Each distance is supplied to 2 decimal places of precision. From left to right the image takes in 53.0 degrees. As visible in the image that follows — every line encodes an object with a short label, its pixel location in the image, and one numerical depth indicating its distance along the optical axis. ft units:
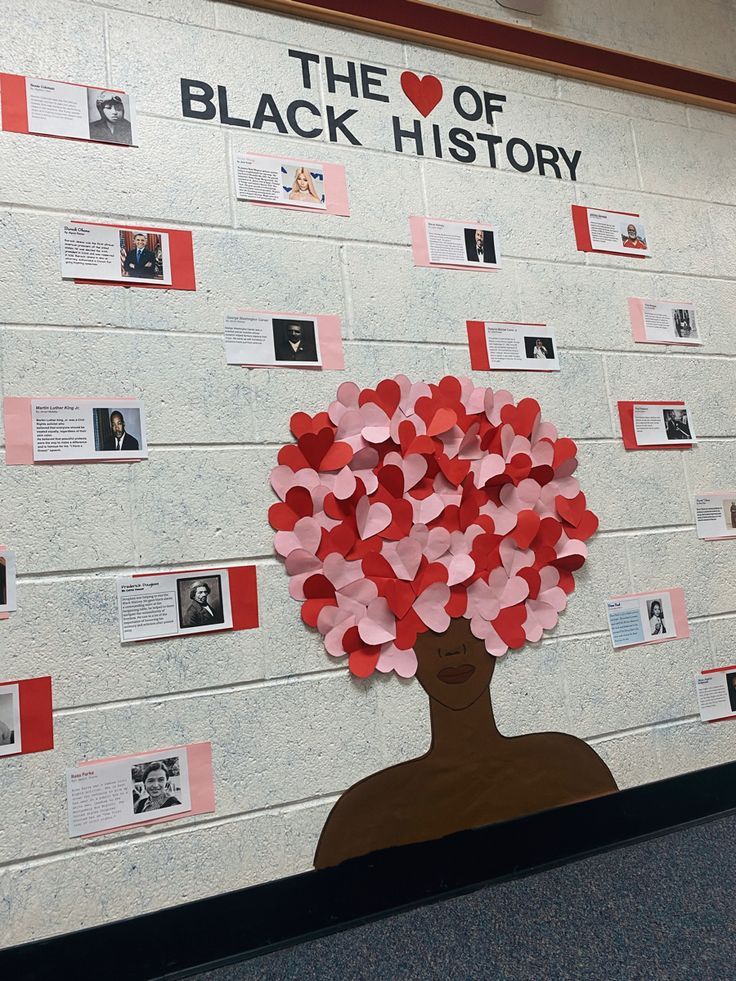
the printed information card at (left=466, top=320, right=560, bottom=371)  5.68
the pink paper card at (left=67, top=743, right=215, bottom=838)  4.25
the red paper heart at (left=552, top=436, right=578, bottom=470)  5.73
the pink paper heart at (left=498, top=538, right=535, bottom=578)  5.43
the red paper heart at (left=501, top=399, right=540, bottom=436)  5.63
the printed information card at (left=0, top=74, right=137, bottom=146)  4.61
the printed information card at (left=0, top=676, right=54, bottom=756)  4.15
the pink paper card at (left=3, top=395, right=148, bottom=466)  4.36
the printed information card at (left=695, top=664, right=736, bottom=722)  6.06
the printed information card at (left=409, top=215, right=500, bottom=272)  5.62
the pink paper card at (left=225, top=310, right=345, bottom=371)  4.95
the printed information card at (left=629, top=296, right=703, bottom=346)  6.31
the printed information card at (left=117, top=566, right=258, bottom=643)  4.47
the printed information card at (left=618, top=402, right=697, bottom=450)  6.09
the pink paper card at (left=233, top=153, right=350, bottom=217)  5.16
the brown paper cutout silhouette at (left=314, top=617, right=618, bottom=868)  4.87
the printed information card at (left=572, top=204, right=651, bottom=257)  6.22
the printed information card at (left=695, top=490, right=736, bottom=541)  6.28
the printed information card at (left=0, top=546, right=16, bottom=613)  4.23
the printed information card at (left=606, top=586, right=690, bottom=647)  5.81
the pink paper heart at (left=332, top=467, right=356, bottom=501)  5.00
